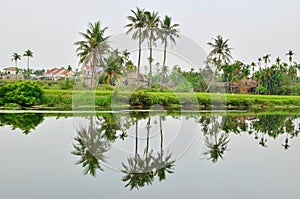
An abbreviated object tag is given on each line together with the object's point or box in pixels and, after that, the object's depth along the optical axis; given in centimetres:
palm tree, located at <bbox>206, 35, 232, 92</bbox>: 3925
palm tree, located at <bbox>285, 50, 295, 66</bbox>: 5527
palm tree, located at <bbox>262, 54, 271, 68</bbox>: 5378
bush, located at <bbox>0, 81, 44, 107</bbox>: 2394
